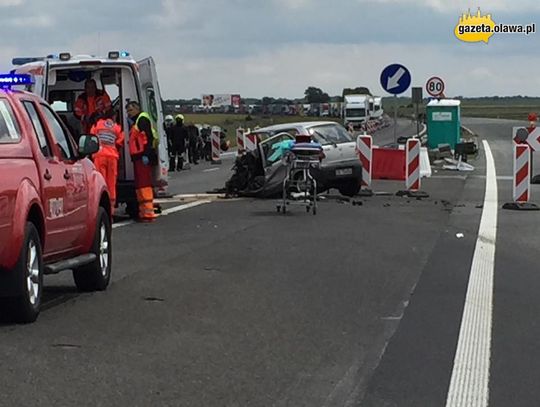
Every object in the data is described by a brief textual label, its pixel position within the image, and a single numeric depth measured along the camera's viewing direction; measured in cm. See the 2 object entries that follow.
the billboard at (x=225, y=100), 13882
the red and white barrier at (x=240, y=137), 3542
